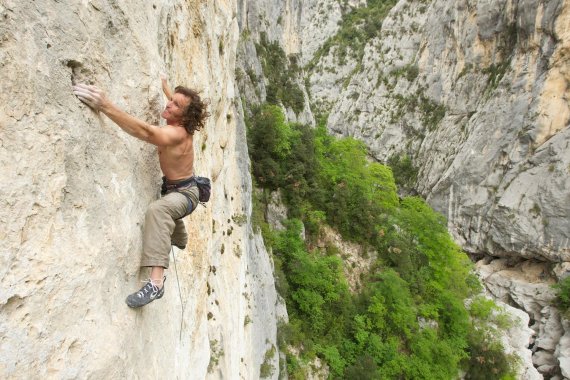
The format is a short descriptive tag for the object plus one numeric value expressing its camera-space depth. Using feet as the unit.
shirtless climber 9.39
